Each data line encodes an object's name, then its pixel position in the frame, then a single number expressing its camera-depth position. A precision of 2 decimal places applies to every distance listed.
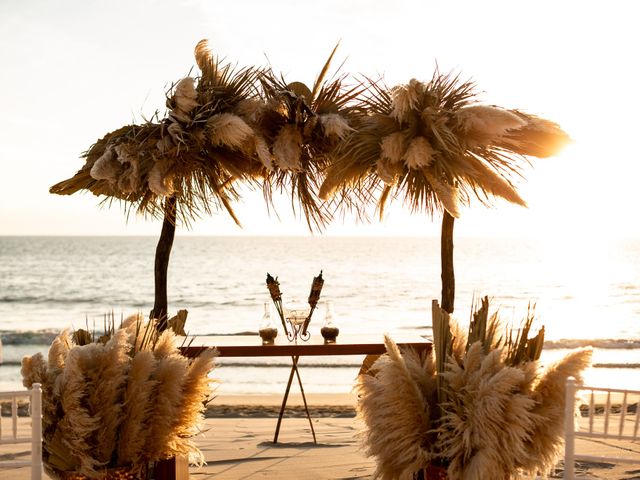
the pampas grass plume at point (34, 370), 3.76
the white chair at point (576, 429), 3.12
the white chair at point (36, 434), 3.28
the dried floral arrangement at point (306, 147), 4.99
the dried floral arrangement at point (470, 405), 3.61
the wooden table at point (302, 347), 4.88
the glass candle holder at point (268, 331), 5.22
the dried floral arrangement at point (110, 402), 3.69
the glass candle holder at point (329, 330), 5.24
